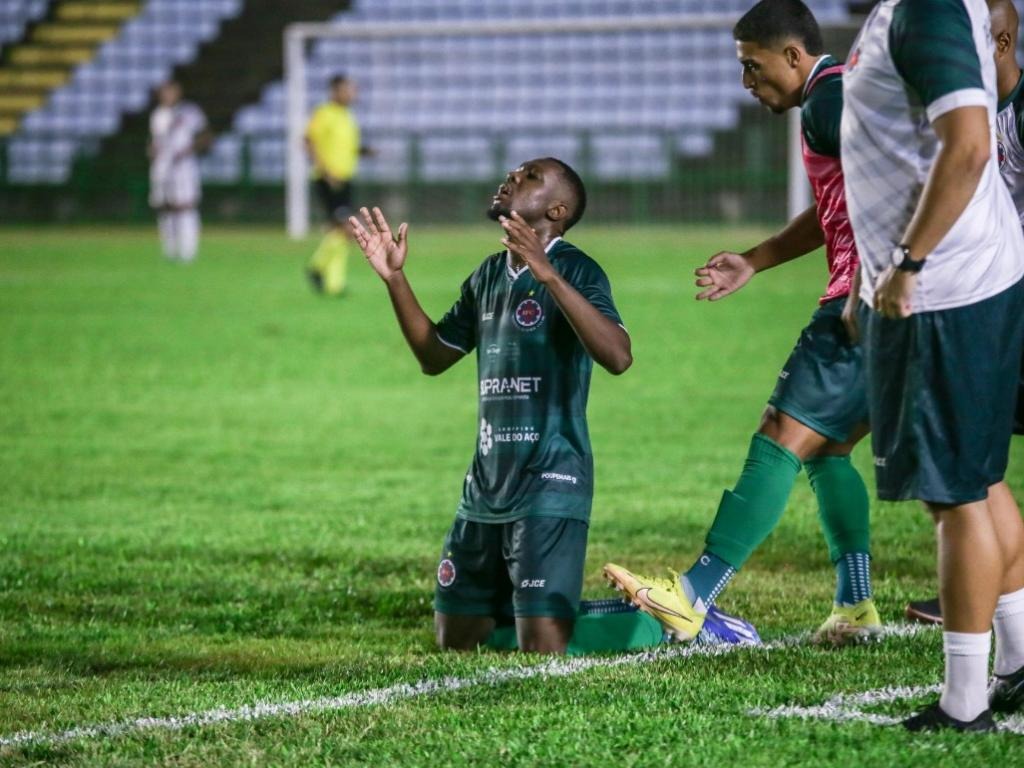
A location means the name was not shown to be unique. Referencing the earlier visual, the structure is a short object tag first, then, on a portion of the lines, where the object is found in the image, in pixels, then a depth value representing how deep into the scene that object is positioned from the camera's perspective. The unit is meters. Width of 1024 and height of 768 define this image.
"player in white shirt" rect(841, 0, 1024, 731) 6.91
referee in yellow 40.75
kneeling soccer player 9.80
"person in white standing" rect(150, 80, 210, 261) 48.69
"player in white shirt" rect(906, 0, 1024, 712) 9.18
